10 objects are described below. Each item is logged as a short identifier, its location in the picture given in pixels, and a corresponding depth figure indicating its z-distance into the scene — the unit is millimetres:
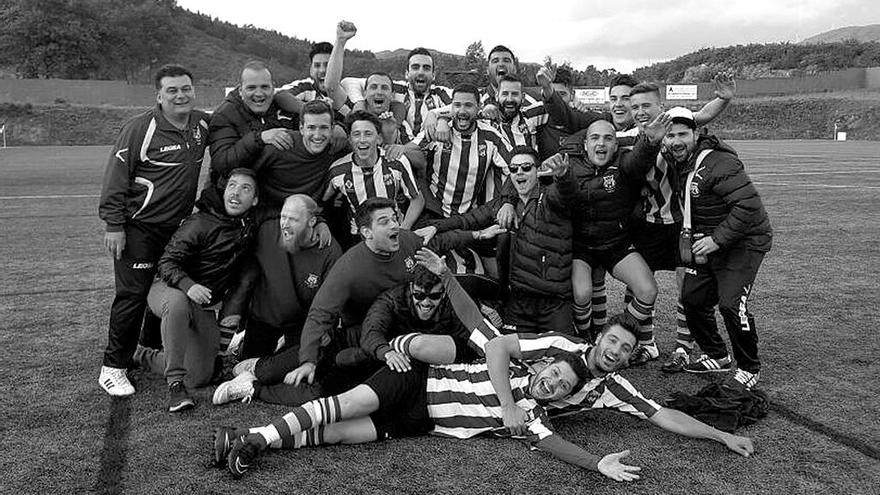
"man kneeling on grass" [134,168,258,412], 4578
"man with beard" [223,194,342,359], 4863
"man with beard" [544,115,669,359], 5000
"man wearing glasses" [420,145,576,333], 5047
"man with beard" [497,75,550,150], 5766
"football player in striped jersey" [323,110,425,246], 5148
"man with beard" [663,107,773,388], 4586
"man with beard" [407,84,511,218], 5684
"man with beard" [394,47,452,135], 6359
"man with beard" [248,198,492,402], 4379
